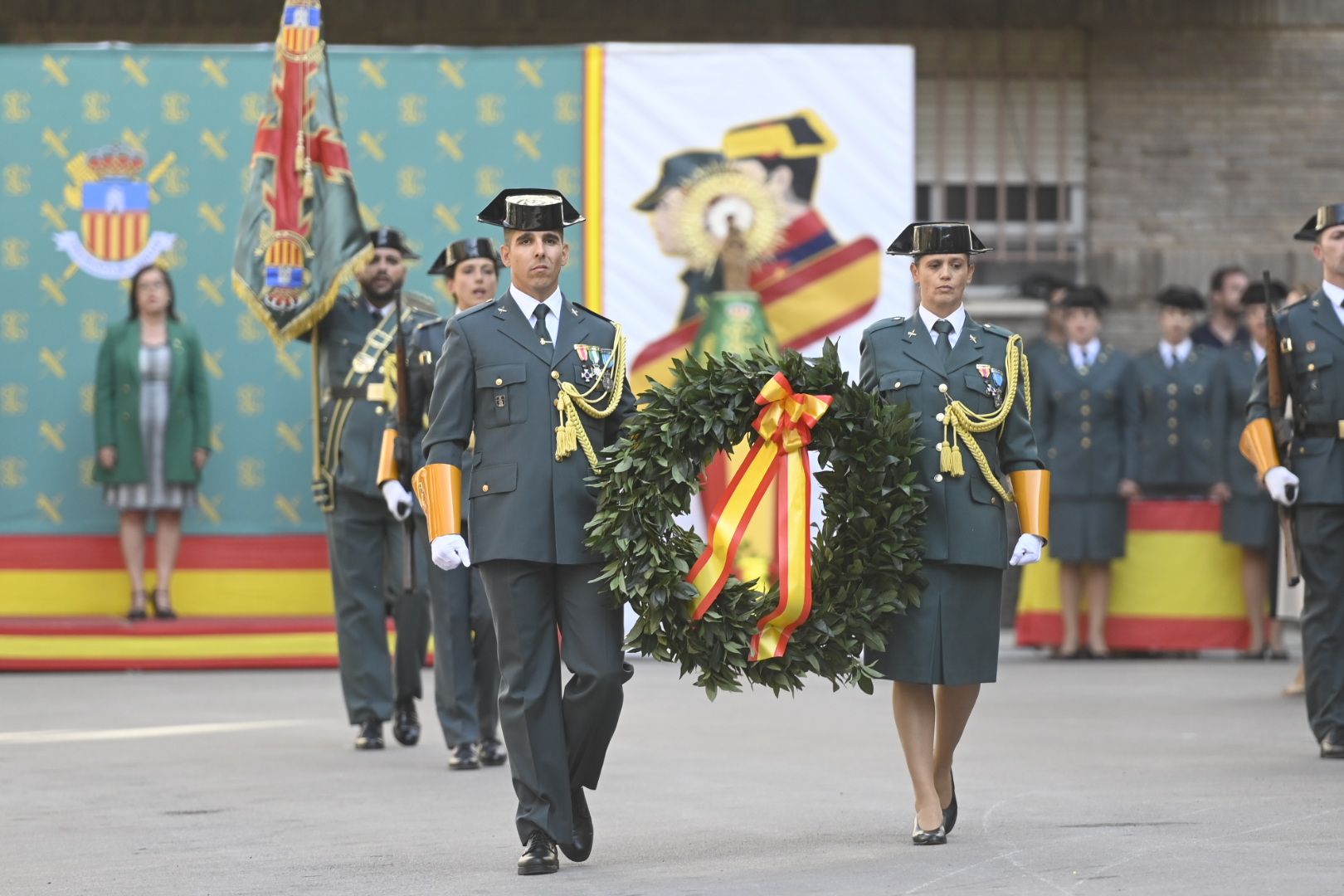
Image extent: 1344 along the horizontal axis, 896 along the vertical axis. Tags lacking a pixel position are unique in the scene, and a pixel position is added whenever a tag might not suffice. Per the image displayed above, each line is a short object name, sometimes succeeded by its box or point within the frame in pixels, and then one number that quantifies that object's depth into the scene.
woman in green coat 25.86
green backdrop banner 26.23
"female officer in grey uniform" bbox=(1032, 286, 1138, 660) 27.94
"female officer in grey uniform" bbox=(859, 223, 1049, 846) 13.66
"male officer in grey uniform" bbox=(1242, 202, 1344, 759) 17.94
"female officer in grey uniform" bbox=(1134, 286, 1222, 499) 28.42
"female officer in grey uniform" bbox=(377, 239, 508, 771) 18.14
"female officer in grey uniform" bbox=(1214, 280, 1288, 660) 27.39
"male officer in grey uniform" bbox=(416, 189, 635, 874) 13.12
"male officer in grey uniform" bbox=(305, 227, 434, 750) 19.47
